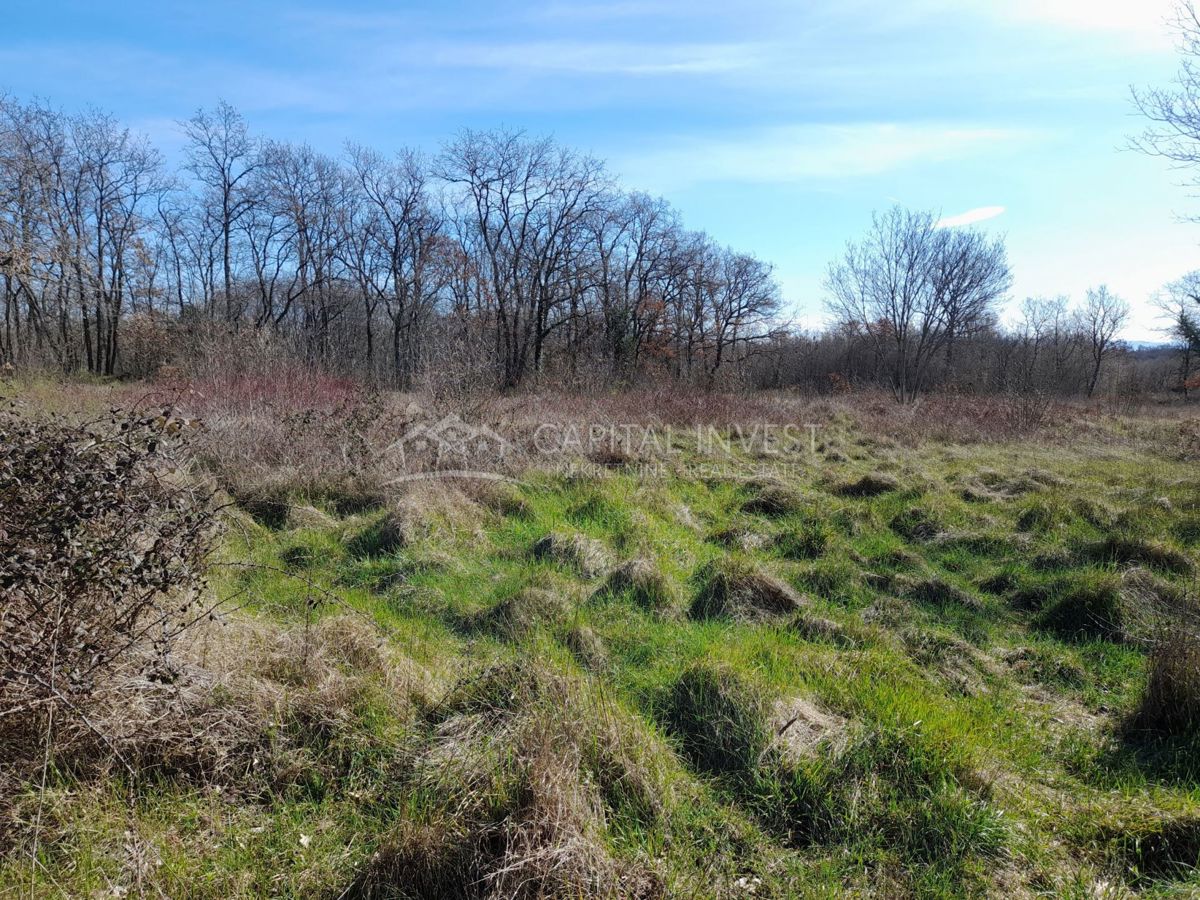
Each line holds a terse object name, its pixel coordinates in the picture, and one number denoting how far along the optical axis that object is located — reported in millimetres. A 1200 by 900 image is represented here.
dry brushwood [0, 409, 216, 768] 2609
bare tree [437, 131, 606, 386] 31922
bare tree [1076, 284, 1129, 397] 46031
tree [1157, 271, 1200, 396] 32344
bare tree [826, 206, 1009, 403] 29953
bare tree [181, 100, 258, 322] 33281
